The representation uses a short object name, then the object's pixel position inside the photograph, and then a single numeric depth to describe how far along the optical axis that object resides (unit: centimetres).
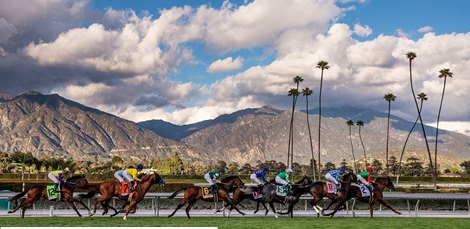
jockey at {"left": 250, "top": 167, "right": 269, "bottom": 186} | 2197
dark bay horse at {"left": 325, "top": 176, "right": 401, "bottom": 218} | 2177
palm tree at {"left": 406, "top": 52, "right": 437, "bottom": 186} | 8012
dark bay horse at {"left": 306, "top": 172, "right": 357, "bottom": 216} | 2153
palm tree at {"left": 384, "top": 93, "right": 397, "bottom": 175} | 9621
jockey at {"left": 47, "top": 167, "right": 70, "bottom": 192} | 2094
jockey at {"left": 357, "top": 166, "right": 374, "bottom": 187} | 2177
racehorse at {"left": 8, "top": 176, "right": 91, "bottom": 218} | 2094
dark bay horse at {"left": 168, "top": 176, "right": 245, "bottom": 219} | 2108
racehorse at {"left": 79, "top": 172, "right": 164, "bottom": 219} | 2019
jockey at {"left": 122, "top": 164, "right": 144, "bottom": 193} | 2039
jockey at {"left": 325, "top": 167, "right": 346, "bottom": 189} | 2162
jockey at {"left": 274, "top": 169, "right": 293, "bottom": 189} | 2187
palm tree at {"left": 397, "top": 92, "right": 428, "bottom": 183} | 8781
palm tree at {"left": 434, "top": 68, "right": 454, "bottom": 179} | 8088
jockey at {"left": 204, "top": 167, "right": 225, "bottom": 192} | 2125
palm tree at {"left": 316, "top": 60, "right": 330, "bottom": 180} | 8731
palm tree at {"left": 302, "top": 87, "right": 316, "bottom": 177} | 9569
